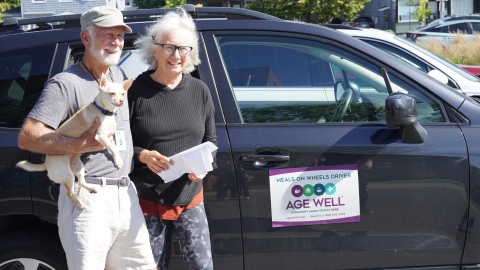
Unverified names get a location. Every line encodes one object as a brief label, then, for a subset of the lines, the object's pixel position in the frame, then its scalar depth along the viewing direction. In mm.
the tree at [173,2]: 35156
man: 2643
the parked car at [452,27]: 20559
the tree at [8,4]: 39100
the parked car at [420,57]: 6141
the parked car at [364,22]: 38397
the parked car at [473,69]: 8250
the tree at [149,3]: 52750
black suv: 3279
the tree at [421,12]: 29891
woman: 3016
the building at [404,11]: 40812
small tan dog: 2566
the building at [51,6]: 41125
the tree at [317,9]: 28516
